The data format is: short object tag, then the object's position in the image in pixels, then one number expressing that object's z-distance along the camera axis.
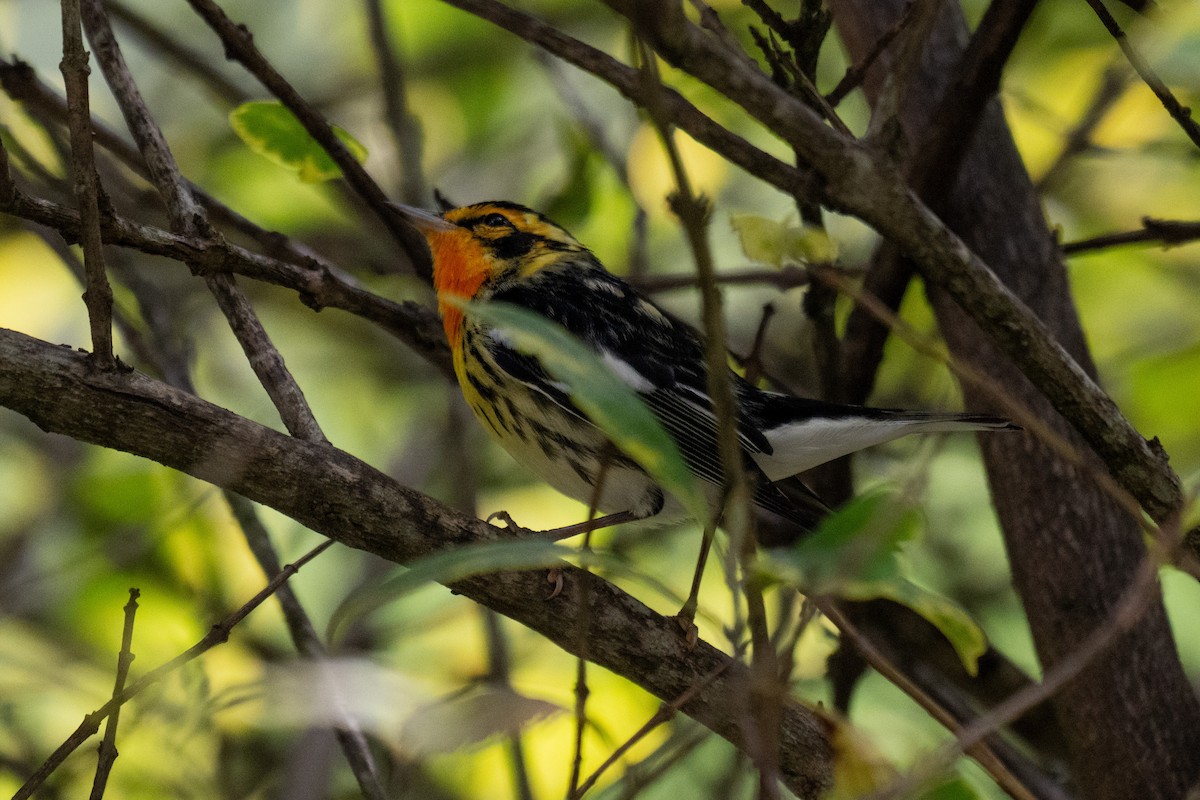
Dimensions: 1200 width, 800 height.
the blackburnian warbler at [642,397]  6.50
